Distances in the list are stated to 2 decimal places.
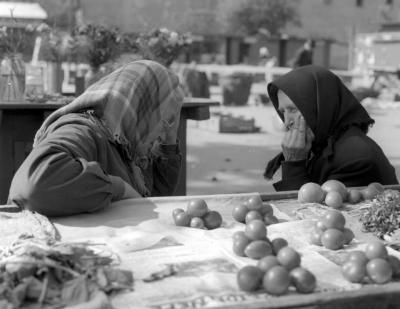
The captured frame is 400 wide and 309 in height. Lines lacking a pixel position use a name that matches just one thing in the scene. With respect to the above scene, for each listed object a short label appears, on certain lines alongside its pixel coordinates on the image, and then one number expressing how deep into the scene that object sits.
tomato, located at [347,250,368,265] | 1.76
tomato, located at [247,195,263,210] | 2.33
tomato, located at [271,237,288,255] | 1.90
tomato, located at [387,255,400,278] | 1.79
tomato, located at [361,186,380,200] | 2.65
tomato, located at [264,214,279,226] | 2.29
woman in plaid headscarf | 2.19
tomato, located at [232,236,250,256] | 1.90
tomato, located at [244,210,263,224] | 2.24
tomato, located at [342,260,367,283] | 1.73
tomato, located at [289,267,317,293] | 1.64
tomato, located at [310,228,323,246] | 2.05
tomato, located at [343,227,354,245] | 2.07
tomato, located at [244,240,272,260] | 1.87
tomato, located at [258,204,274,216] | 2.33
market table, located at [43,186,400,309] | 1.59
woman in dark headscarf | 3.24
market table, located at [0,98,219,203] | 4.70
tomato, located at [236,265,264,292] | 1.64
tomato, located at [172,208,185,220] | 2.28
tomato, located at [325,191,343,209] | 2.53
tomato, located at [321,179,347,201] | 2.63
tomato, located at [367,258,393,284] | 1.72
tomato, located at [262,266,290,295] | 1.62
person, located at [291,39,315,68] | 21.31
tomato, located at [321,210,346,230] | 2.10
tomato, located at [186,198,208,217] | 2.26
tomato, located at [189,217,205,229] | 2.21
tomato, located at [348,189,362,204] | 2.63
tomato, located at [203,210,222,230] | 2.24
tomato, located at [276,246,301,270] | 1.74
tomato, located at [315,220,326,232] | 2.11
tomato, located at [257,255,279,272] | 1.71
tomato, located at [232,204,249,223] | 2.31
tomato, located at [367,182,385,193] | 2.72
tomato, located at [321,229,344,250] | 2.00
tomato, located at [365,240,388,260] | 1.81
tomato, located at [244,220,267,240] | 1.95
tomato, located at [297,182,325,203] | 2.58
